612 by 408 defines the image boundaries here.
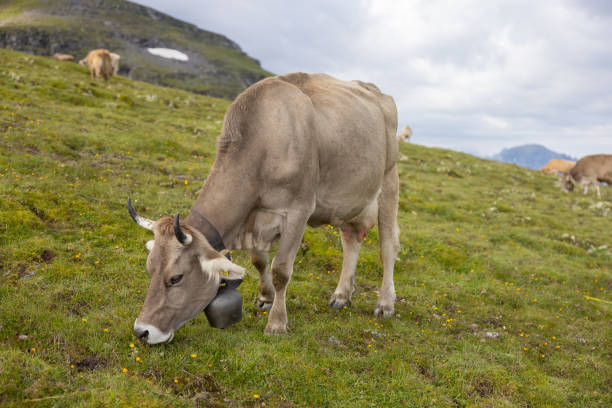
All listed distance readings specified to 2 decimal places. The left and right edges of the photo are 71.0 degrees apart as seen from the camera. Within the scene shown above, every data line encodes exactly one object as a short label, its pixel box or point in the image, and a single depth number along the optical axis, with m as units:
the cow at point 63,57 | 50.16
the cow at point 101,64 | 31.65
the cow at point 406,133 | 48.56
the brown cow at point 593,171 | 30.53
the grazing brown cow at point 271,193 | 5.02
